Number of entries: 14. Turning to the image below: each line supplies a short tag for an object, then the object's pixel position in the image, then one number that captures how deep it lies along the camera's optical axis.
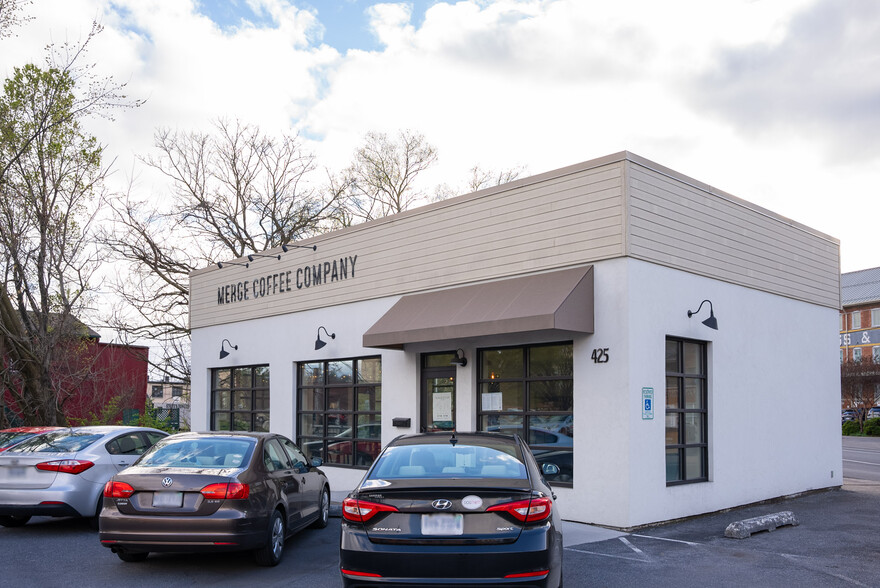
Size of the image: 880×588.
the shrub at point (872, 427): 46.22
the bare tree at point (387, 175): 34.81
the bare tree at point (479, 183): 35.51
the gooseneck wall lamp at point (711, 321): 11.93
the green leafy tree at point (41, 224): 18.88
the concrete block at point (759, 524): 10.00
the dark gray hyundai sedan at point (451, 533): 5.67
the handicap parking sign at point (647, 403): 10.96
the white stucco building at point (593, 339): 11.03
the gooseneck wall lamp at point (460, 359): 12.98
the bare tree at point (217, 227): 31.16
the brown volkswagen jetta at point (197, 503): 7.70
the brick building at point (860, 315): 64.44
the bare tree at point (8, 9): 18.67
